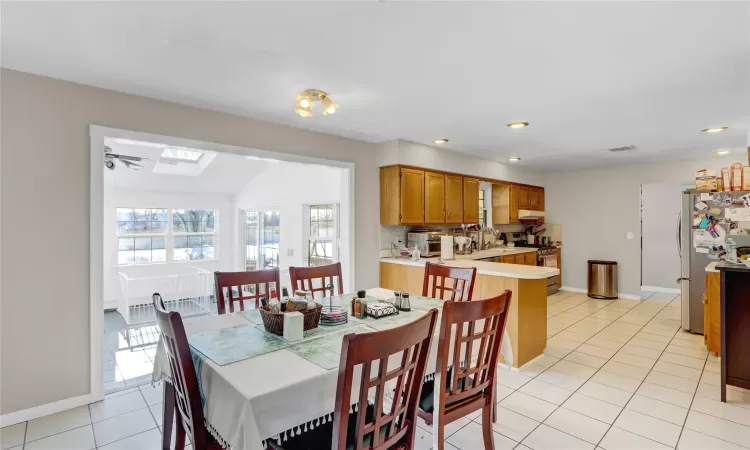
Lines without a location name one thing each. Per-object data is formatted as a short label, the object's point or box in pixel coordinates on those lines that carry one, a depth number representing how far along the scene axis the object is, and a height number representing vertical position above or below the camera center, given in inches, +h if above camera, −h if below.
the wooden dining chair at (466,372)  65.4 -28.9
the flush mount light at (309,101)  103.5 +35.1
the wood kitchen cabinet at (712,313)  139.4 -34.2
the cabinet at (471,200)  212.5 +14.6
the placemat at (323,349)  63.0 -22.8
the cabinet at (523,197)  258.7 +19.5
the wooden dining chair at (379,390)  48.8 -25.1
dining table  52.4 -23.5
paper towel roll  182.1 -11.1
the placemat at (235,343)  65.7 -22.6
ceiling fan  166.9 +32.9
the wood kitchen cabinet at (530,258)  230.9 -21.3
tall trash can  245.0 -36.4
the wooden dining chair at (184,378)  58.1 -24.5
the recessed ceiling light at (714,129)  151.3 +38.8
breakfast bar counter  131.1 -26.8
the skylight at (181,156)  227.0 +45.0
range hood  254.8 +5.5
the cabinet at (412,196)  176.2 +14.4
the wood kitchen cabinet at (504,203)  248.2 +14.6
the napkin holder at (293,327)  73.6 -20.0
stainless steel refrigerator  165.2 -20.9
